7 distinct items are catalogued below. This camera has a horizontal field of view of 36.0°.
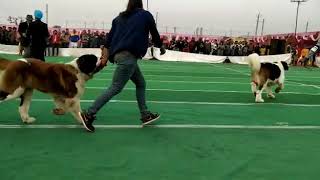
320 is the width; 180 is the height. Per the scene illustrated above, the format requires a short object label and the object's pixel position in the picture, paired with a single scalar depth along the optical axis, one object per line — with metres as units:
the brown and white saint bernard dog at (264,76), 11.49
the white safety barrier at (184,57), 35.03
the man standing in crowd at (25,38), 10.05
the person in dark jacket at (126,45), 7.10
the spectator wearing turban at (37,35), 9.94
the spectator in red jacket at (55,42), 34.71
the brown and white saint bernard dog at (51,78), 6.96
